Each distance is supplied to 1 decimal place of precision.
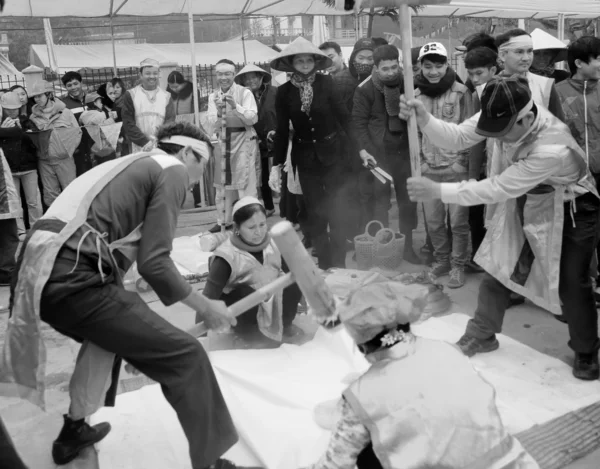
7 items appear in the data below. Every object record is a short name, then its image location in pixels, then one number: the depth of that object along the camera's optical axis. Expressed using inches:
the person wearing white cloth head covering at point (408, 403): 72.5
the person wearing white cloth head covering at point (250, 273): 153.9
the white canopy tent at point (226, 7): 343.3
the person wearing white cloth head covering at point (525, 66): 161.8
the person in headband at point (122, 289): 96.4
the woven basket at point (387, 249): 213.0
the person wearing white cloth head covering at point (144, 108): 284.7
